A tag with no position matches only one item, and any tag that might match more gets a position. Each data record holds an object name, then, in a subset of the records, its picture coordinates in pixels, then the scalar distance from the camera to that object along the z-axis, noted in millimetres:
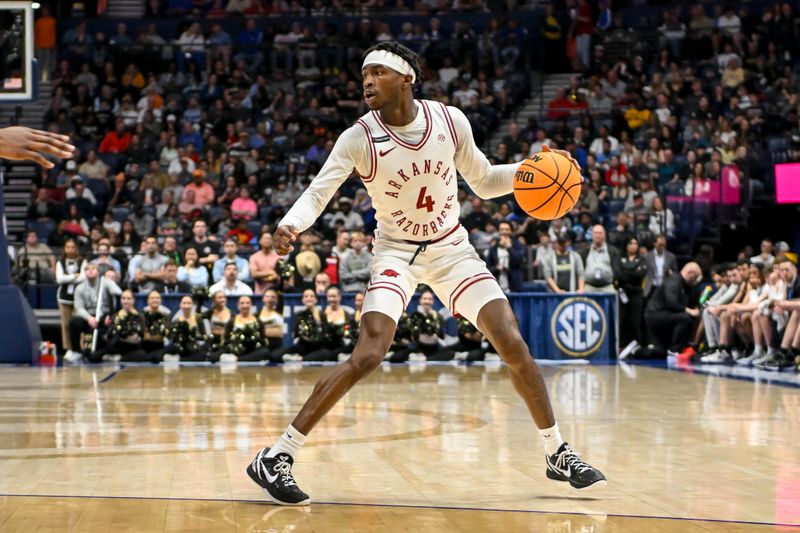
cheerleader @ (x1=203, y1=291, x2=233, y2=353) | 17578
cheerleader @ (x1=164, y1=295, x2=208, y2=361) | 17516
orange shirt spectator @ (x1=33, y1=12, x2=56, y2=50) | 26953
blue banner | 17719
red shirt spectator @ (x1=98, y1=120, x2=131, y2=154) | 24500
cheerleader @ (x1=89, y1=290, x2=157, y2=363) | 17344
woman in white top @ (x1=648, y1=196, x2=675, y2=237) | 20141
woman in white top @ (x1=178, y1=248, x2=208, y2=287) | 18297
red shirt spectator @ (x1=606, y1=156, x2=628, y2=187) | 21812
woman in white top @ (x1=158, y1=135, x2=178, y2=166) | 23891
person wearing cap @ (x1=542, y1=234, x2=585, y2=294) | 18312
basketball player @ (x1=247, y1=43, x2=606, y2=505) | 6266
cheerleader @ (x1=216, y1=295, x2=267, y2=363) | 17359
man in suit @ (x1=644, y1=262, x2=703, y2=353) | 18031
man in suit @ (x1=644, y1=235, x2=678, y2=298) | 18469
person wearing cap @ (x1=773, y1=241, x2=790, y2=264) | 16988
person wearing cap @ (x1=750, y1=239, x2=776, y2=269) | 18016
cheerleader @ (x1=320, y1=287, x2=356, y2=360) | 17547
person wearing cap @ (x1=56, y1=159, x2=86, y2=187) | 22952
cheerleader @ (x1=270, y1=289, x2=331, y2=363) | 17453
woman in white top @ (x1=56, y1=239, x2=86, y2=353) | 18234
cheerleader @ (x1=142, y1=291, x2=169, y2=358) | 17438
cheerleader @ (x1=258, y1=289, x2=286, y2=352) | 17594
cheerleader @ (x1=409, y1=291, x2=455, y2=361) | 17609
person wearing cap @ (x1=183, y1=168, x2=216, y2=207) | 22109
